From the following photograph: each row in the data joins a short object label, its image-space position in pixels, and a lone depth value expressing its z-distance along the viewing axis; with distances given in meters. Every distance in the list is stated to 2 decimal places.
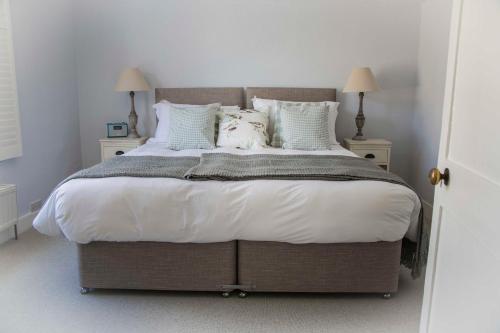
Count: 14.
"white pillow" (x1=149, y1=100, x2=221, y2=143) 4.03
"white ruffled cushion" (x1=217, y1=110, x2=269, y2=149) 3.63
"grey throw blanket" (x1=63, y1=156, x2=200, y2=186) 2.49
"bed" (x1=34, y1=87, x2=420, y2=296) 2.35
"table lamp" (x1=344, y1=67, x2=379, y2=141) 3.99
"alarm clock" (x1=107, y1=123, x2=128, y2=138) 4.31
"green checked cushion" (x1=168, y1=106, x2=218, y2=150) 3.63
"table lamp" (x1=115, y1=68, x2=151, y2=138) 4.11
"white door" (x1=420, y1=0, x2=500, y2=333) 1.19
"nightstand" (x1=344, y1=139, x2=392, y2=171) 4.08
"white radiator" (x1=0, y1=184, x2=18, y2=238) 3.16
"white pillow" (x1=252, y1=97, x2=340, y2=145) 3.96
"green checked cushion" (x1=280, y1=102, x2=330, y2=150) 3.63
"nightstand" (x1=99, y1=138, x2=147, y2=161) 4.12
